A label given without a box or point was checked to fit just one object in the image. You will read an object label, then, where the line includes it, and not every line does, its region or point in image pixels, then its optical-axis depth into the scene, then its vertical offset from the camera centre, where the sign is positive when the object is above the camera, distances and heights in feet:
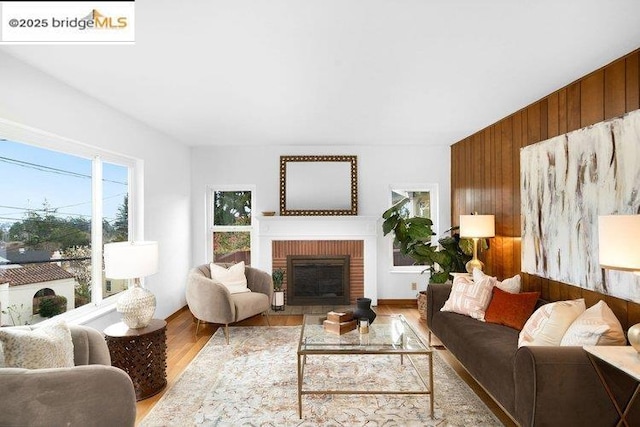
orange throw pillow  9.41 -2.74
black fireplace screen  17.22 -3.33
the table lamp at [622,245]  5.65 -0.59
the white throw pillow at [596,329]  6.46 -2.31
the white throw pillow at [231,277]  14.29 -2.65
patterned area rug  7.71 -4.66
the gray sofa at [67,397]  4.96 -2.73
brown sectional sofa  5.93 -3.14
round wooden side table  8.51 -3.52
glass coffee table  8.07 -3.37
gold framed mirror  17.34 +1.52
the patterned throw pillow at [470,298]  10.25 -2.65
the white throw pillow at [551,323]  7.41 -2.48
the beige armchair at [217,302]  12.32 -3.28
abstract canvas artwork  7.54 +0.39
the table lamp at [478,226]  12.38 -0.50
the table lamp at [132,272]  8.73 -1.47
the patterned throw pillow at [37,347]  5.68 -2.28
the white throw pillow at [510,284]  10.59 -2.28
